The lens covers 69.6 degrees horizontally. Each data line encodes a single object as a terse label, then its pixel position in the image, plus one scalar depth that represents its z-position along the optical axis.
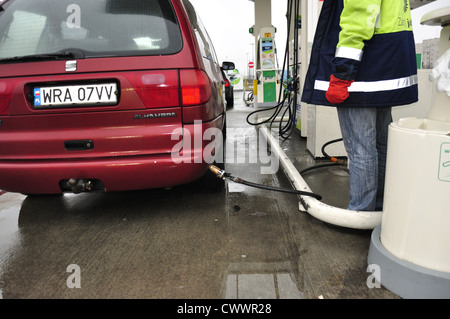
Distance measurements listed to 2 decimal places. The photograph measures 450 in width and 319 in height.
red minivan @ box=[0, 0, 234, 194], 1.99
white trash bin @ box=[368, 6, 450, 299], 1.31
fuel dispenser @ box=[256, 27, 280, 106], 9.88
